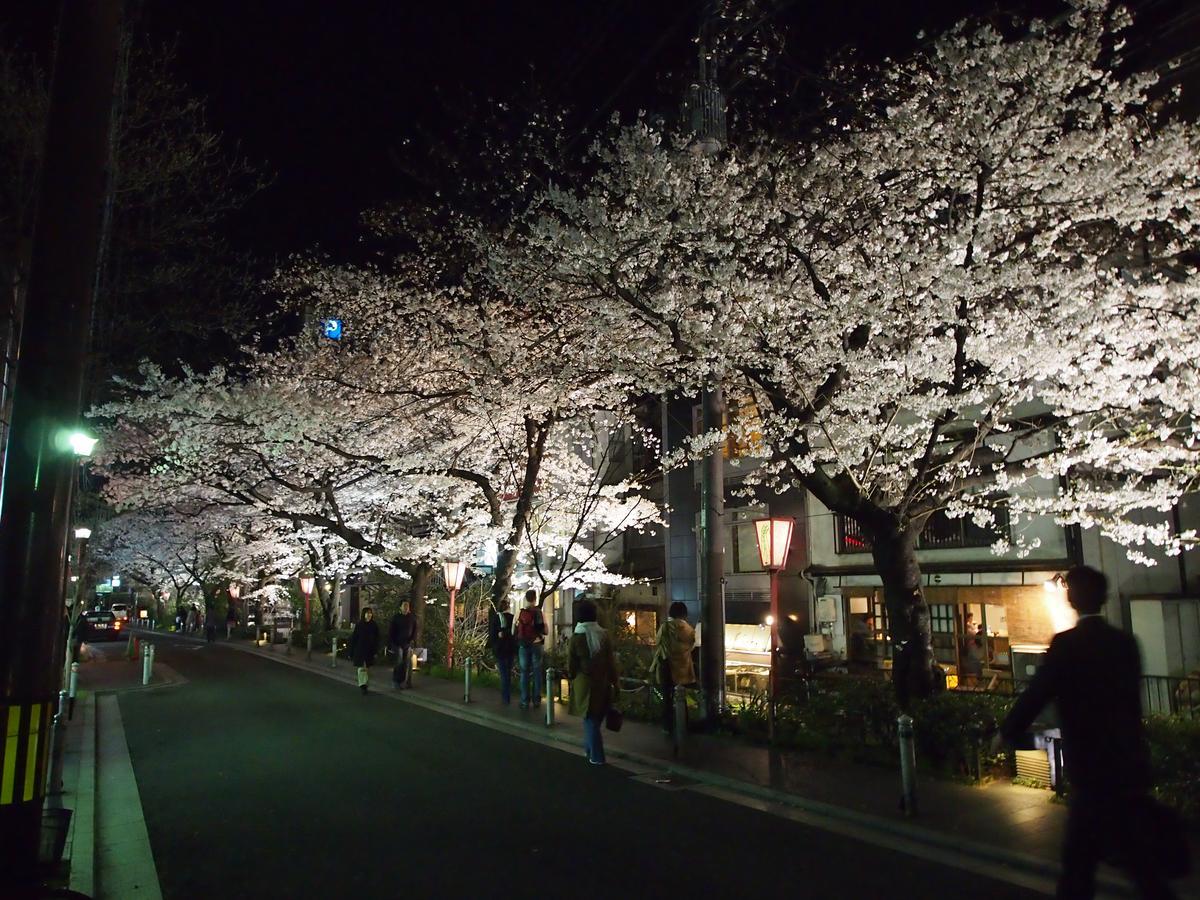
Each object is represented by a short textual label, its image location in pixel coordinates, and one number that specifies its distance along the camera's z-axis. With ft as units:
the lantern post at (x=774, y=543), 37.88
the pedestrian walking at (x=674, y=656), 35.76
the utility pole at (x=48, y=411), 16.34
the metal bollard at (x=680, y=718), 33.56
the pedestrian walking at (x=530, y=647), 47.91
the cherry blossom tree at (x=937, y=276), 30.76
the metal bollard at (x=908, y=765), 24.14
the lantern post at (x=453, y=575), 63.36
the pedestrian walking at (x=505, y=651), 50.55
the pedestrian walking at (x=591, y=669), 31.22
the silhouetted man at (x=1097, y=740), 13.06
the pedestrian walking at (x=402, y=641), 58.49
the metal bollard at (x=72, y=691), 42.57
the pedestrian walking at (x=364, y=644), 57.98
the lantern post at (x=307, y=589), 103.44
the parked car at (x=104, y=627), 135.79
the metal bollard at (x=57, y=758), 27.62
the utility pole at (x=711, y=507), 37.50
